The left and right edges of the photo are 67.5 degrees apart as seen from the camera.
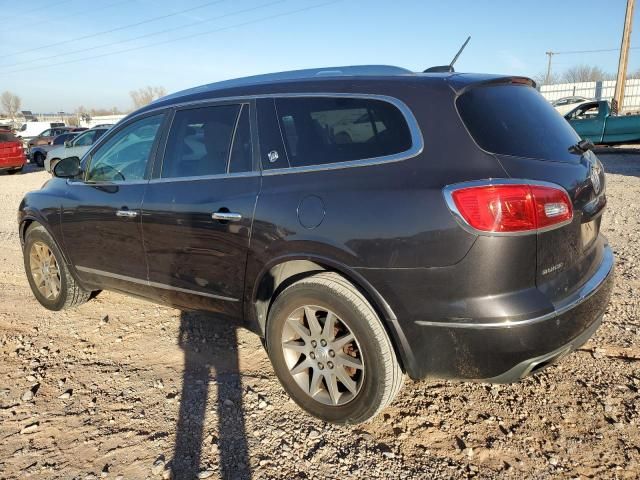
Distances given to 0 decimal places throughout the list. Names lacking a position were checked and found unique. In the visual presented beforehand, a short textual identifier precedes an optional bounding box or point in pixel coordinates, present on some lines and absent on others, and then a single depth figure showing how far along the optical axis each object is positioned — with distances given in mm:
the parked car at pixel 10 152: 17562
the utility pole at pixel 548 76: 70188
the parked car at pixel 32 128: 43469
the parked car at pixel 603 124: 14828
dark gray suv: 2125
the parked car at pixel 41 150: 22031
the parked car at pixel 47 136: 25359
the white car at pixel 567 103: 24828
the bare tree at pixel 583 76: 81938
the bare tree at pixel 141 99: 103288
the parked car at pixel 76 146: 16219
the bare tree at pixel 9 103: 102250
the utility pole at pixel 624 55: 20531
